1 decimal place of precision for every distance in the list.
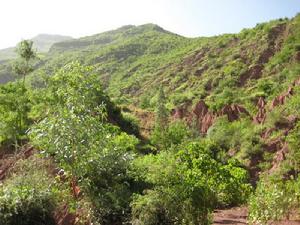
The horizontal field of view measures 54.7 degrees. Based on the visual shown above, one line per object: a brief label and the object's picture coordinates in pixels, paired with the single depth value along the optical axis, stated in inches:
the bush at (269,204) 390.1
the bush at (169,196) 366.8
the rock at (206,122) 1453.8
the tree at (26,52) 1130.9
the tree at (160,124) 1152.8
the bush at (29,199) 367.0
